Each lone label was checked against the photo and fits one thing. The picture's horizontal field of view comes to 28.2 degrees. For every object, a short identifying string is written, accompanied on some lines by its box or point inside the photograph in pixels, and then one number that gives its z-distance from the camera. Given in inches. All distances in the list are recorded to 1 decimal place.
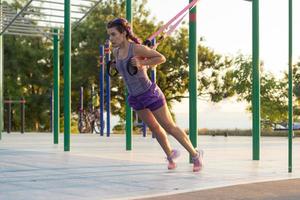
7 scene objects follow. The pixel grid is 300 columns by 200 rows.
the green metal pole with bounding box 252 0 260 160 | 303.9
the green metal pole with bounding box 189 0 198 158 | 288.4
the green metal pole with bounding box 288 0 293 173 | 239.1
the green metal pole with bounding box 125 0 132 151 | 367.3
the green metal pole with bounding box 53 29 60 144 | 449.7
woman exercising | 236.5
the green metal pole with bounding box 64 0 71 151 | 372.5
